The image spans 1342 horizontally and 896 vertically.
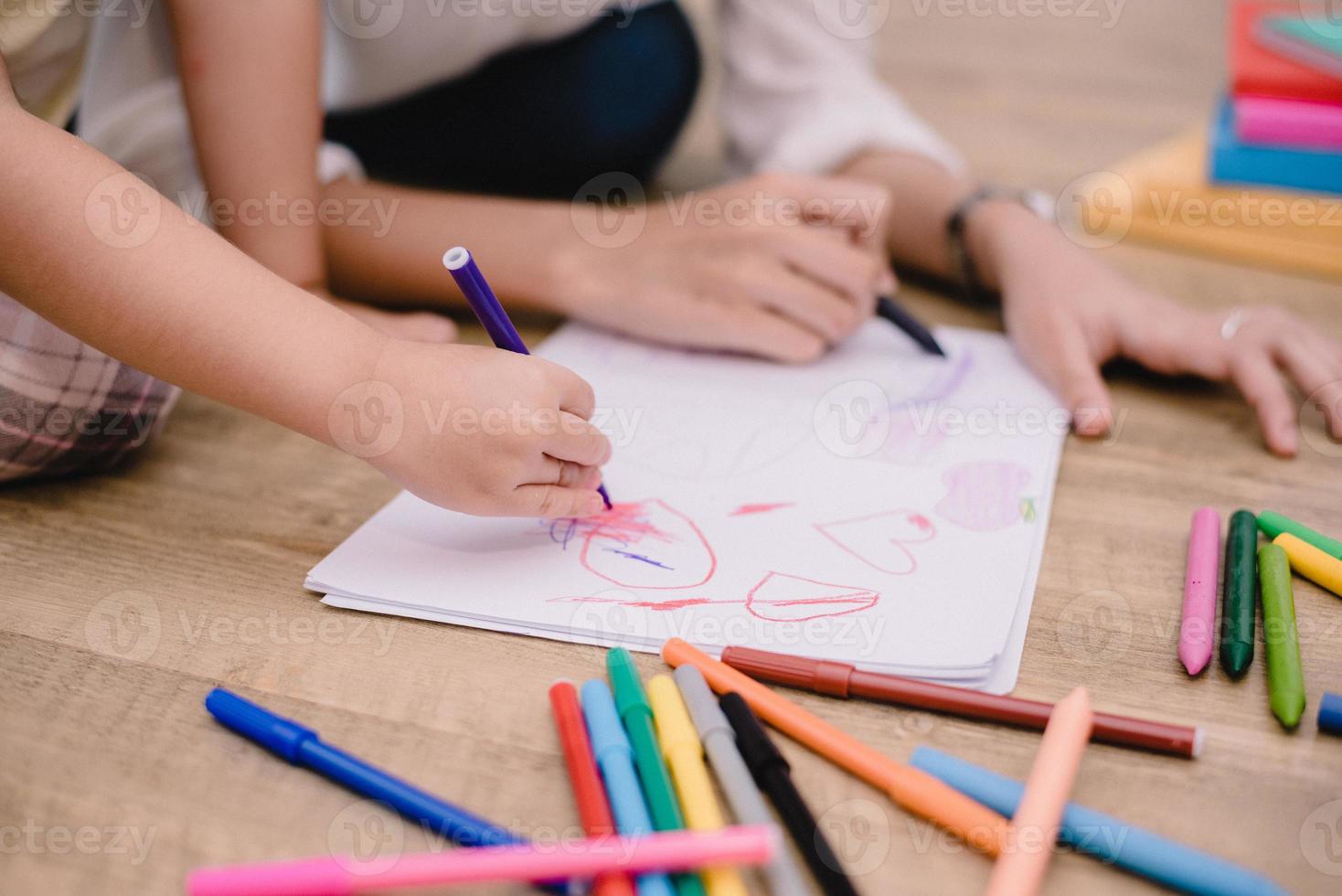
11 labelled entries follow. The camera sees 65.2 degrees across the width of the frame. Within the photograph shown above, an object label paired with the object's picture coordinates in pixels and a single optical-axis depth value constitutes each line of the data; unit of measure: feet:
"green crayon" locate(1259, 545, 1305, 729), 1.08
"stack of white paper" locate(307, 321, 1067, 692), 1.21
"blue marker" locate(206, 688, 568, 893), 0.95
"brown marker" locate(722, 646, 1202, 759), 1.05
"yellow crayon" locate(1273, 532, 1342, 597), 1.27
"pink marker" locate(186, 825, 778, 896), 0.85
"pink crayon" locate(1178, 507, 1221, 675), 1.16
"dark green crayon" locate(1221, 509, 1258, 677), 1.15
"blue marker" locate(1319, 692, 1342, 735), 1.07
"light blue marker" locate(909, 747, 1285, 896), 0.89
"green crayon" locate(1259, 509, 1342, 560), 1.31
